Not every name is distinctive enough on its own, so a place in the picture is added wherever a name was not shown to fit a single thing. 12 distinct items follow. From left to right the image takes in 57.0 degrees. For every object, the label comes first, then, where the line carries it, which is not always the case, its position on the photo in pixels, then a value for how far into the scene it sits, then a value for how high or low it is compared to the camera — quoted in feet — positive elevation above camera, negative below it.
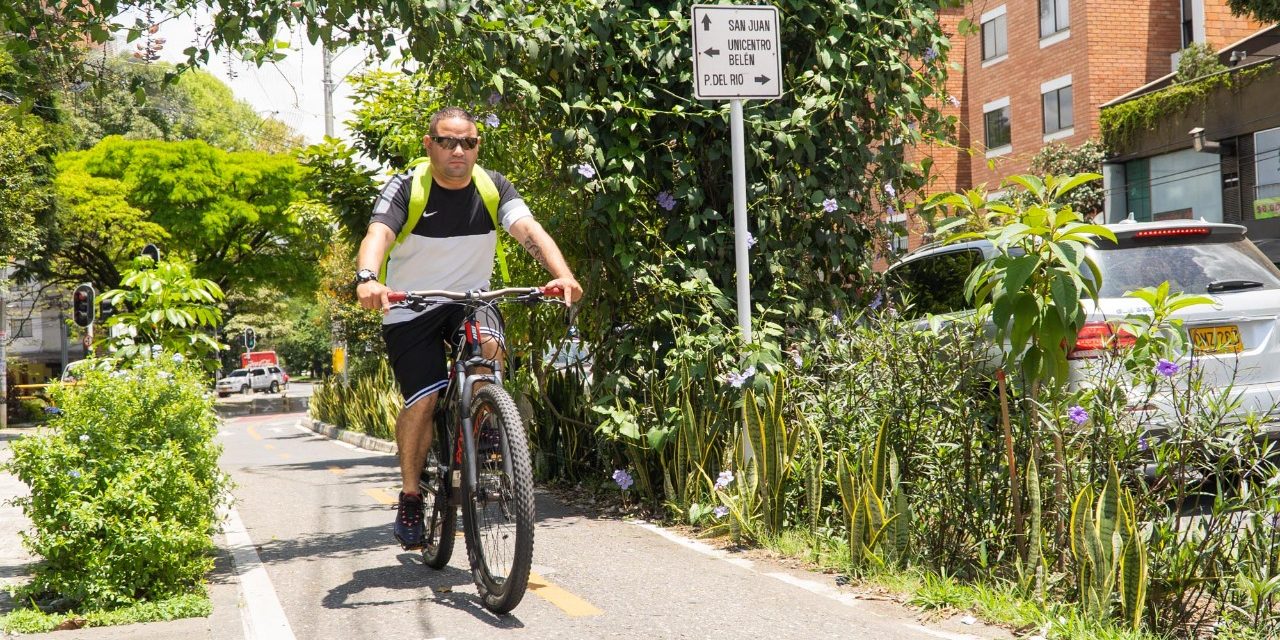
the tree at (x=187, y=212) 122.31 +14.71
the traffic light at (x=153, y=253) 26.38 +2.21
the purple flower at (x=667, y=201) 22.77 +2.58
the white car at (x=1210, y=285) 20.59 +0.67
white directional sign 20.81 +5.00
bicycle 14.02 -1.64
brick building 101.81 +24.02
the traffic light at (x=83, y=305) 57.41 +2.19
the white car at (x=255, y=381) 222.07 -7.02
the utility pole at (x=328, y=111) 77.70 +15.58
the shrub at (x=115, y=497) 15.69 -2.03
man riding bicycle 16.31 +1.27
